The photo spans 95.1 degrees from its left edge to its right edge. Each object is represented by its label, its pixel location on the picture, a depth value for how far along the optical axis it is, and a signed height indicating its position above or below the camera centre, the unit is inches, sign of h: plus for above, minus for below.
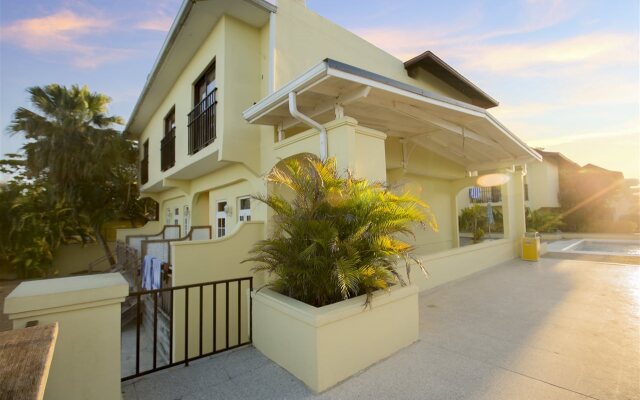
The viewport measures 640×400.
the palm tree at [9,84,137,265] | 552.1 +134.0
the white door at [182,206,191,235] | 497.9 -6.9
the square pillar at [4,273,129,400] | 91.0 -37.5
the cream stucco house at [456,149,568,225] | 890.7 +81.3
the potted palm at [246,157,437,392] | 126.0 -29.6
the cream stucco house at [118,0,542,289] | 206.8 +82.3
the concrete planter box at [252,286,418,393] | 119.0 -55.2
